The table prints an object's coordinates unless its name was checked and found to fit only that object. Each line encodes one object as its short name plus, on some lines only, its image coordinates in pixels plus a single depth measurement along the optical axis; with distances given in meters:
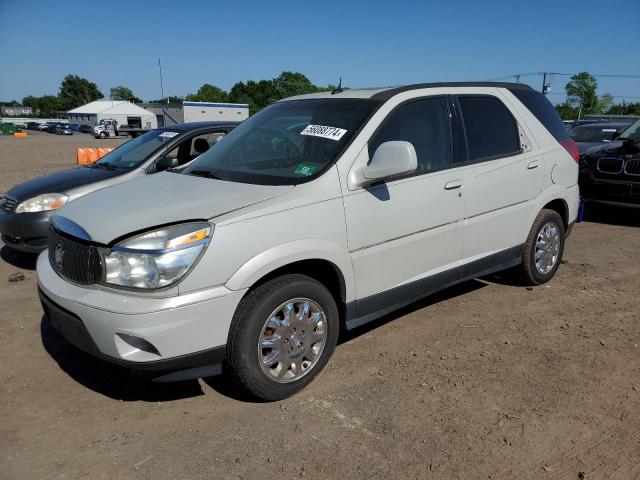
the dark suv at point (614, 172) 7.38
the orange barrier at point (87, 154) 15.97
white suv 2.60
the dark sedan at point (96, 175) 5.21
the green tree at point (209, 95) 129.12
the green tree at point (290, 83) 109.82
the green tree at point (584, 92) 94.88
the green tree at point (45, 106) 145.24
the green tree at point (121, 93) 153.71
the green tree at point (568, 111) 93.38
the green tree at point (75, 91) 148.75
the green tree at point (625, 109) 98.75
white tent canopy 82.02
